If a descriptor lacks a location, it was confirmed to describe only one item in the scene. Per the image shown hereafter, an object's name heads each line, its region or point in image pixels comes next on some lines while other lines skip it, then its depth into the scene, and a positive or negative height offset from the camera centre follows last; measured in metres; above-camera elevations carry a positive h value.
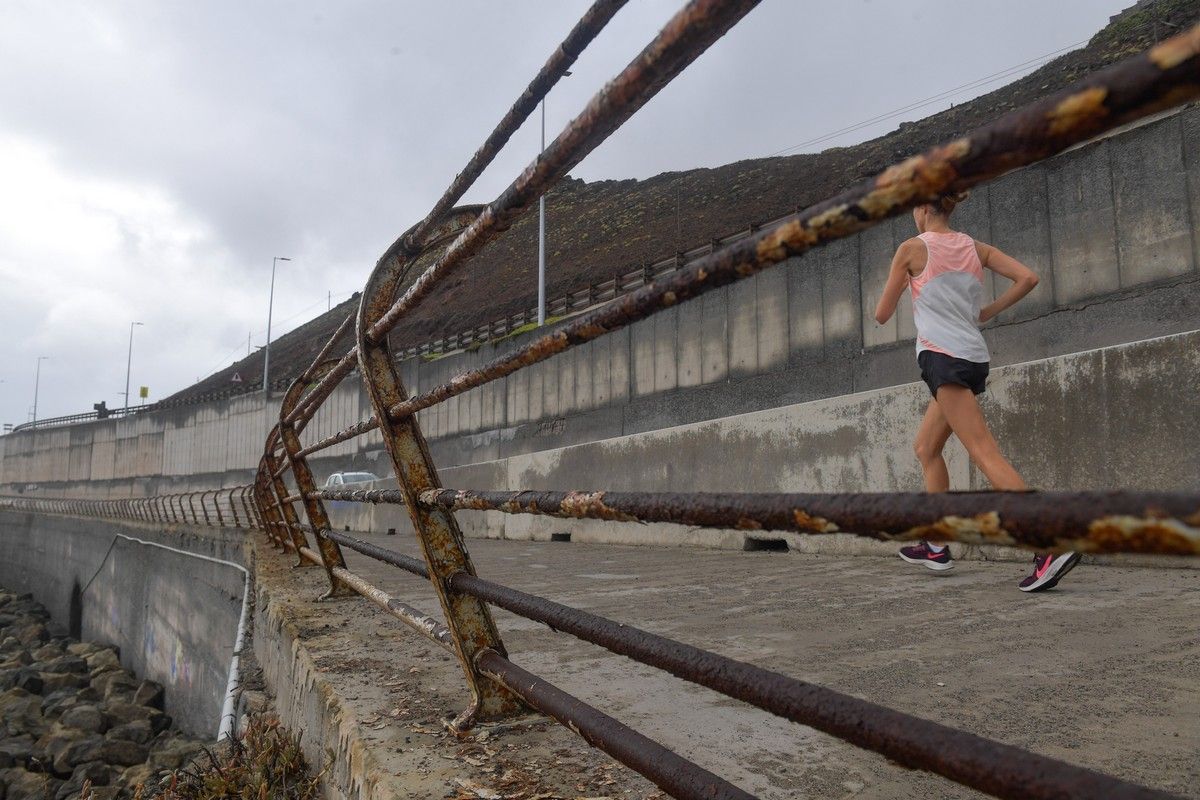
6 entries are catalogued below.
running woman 3.07 +0.71
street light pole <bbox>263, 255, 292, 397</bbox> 31.44 +5.82
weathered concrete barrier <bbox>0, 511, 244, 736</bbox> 7.24 -1.87
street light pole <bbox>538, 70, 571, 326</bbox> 19.78 +5.10
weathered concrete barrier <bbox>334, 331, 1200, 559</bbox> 4.01 +0.28
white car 18.34 +0.05
